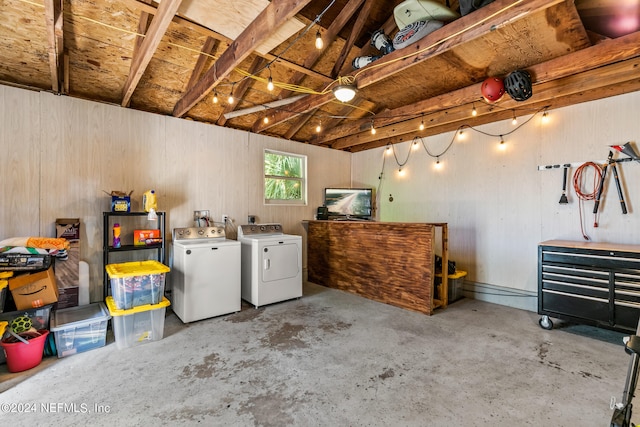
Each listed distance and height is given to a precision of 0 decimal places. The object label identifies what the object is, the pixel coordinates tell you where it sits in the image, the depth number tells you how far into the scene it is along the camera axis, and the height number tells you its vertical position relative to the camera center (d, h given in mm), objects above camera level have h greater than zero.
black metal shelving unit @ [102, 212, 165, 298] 3121 -281
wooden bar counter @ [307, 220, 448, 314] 3465 -690
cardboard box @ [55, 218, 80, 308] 2961 -564
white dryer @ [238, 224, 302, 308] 3676 -745
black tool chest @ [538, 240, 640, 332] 2592 -722
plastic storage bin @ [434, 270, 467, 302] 3869 -1038
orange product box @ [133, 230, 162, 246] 3355 -288
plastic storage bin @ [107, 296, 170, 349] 2617 -1072
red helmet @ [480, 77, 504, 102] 2883 +1295
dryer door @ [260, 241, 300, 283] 3697 -659
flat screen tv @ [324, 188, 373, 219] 5312 +209
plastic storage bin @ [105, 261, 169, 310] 2635 -700
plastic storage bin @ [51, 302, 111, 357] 2463 -1068
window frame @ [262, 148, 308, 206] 4750 +618
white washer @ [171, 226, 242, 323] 3166 -759
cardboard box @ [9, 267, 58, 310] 2428 -677
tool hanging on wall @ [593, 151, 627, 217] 3090 +323
